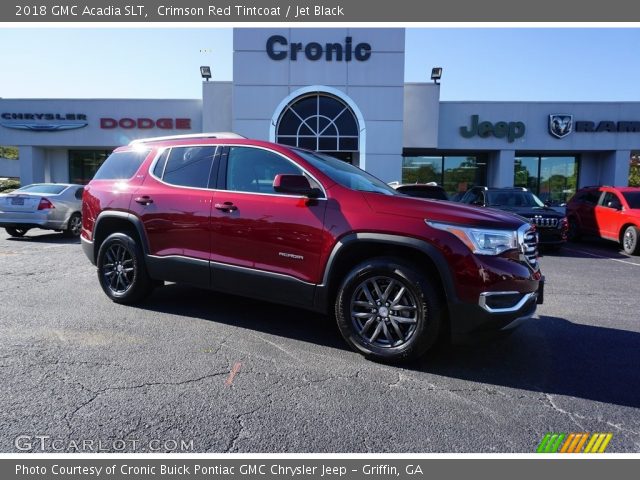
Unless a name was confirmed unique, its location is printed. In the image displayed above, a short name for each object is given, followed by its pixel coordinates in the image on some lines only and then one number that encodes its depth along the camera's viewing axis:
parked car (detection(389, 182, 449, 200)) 7.58
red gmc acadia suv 3.39
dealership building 18.45
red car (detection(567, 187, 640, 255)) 10.64
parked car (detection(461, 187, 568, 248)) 10.23
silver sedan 10.82
